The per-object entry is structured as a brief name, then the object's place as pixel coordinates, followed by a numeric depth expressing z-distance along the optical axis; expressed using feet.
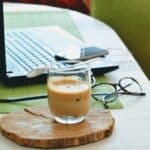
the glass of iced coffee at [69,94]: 3.33
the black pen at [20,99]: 3.69
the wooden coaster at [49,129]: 3.22
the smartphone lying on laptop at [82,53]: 4.19
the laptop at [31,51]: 3.86
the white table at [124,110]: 3.28
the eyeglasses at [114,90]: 3.76
